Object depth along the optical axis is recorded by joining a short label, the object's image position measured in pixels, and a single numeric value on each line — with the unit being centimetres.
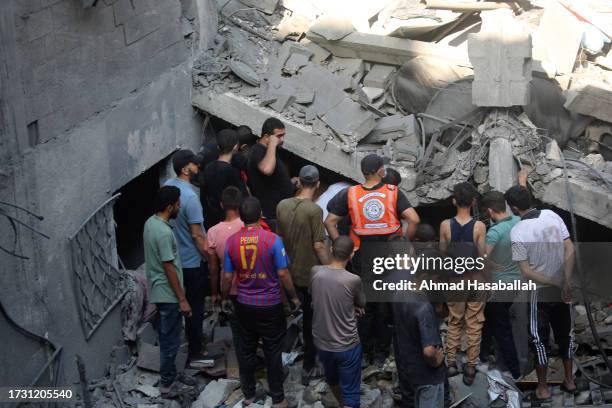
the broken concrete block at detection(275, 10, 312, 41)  1162
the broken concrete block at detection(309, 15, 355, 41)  1116
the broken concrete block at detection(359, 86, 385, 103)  1082
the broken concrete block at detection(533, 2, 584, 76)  1089
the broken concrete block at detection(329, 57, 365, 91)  1101
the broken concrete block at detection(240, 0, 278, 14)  1198
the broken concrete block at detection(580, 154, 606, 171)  973
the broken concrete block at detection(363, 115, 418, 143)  1023
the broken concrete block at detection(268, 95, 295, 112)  1051
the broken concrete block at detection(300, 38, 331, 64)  1127
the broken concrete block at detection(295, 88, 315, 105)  1054
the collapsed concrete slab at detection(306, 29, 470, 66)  1101
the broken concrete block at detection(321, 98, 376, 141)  1021
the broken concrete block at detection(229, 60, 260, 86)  1074
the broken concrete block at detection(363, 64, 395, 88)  1109
